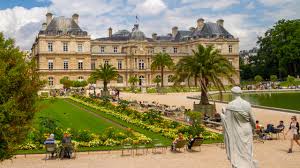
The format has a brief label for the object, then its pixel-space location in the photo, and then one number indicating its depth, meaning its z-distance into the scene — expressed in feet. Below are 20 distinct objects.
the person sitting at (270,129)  44.57
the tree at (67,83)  150.68
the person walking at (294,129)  37.75
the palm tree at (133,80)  161.06
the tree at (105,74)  118.67
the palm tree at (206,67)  64.80
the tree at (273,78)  169.91
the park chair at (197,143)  38.60
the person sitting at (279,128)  44.38
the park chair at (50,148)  35.39
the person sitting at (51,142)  35.70
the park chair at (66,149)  35.93
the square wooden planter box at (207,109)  66.17
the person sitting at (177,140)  37.96
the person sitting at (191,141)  38.51
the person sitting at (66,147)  35.92
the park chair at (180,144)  37.81
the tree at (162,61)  153.99
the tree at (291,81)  153.89
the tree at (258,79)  171.38
